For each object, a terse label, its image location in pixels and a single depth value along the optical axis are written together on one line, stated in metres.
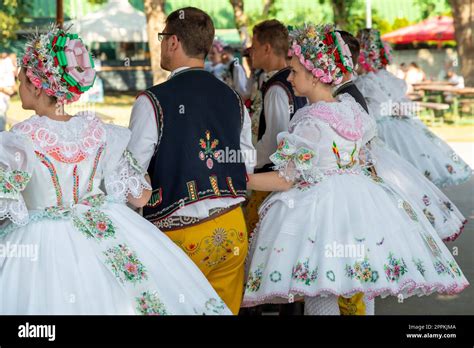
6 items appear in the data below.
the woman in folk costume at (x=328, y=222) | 4.49
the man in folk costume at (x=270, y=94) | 5.55
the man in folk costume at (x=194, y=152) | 4.21
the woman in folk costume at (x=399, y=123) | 7.74
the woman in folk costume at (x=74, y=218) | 3.48
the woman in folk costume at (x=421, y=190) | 6.95
